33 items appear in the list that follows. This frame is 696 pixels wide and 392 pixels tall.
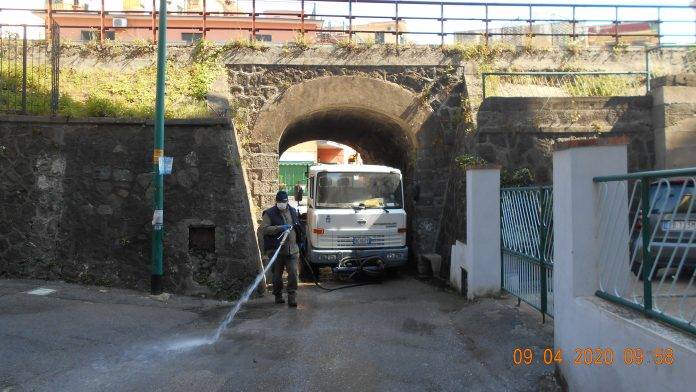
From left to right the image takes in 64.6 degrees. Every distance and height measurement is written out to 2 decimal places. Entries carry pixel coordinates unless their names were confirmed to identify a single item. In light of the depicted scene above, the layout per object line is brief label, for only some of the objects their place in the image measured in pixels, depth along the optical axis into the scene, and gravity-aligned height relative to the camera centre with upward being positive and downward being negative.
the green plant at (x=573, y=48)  14.59 +4.07
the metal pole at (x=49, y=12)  13.34 +4.58
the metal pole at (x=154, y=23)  13.67 +4.44
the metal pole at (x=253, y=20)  13.61 +4.50
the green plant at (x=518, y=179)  11.12 +0.45
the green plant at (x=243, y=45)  13.39 +3.79
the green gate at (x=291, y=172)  31.75 +1.71
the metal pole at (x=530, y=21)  14.50 +4.79
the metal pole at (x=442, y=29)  14.05 +4.40
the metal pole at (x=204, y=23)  13.34 +4.29
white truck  11.55 -0.36
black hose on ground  11.39 -1.42
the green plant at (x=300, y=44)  13.58 +3.89
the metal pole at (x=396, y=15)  13.98 +4.74
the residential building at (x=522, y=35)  14.48 +4.46
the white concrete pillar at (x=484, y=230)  8.47 -0.45
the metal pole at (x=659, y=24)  15.10 +4.96
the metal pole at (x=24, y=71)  10.15 +2.43
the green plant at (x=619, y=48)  14.72 +4.12
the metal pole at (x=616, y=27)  14.68 +4.79
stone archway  13.16 +2.06
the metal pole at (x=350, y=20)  13.80 +4.57
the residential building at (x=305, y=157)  32.45 +3.41
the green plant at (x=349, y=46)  13.70 +3.87
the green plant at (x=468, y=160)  11.56 +0.89
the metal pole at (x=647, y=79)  12.80 +2.92
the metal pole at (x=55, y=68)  10.28 +2.58
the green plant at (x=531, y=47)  14.42 +4.06
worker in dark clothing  8.91 -0.65
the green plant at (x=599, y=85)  13.11 +2.83
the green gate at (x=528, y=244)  6.52 -0.57
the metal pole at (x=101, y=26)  13.59 +4.37
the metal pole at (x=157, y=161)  8.79 +0.63
